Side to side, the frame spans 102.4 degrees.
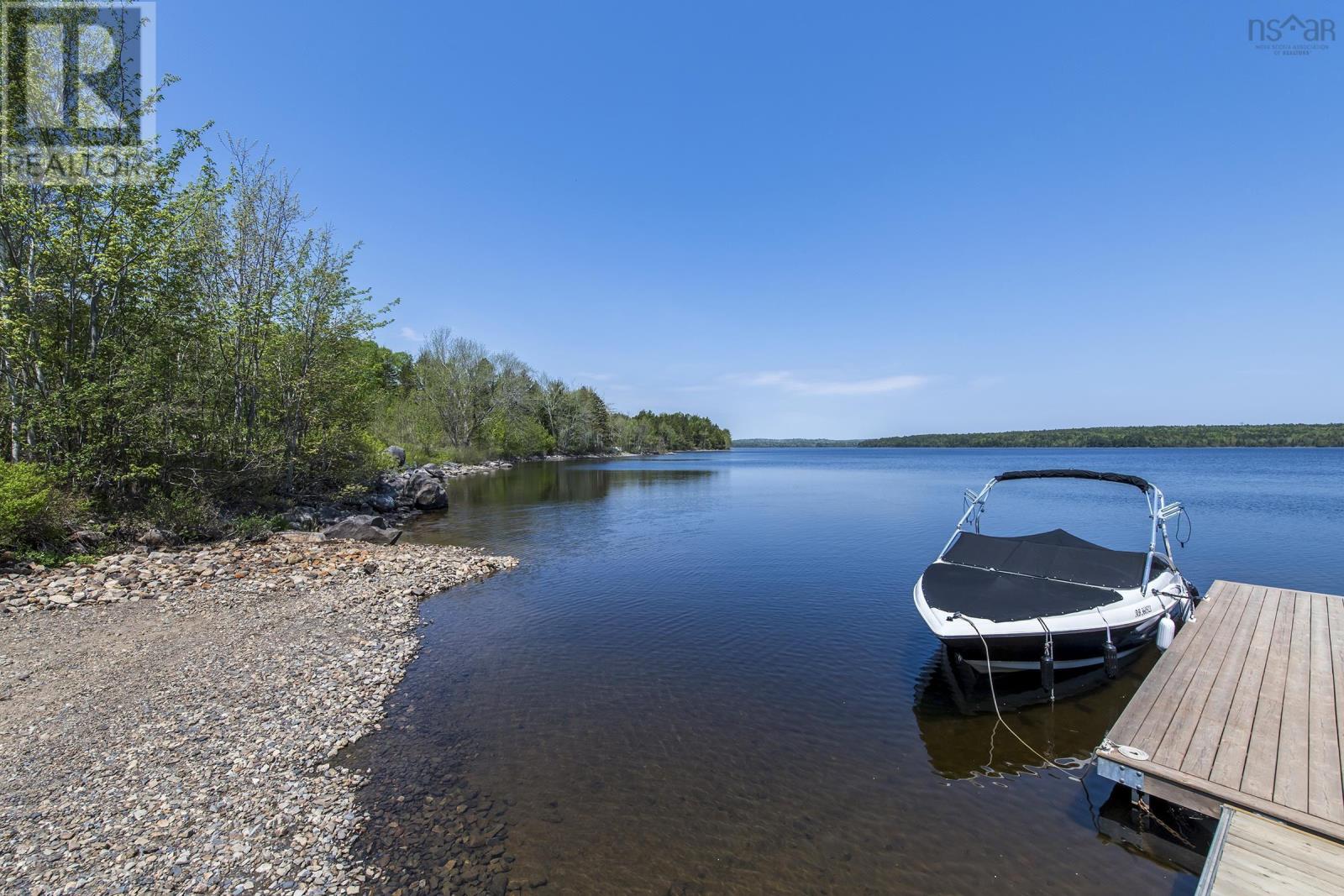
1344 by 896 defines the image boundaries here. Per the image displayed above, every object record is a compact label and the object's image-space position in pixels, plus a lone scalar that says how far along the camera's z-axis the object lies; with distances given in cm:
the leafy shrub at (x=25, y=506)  1083
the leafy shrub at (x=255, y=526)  1616
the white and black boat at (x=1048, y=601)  819
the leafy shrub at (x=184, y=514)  1461
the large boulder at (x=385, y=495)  2705
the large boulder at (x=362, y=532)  1972
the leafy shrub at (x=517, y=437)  7294
